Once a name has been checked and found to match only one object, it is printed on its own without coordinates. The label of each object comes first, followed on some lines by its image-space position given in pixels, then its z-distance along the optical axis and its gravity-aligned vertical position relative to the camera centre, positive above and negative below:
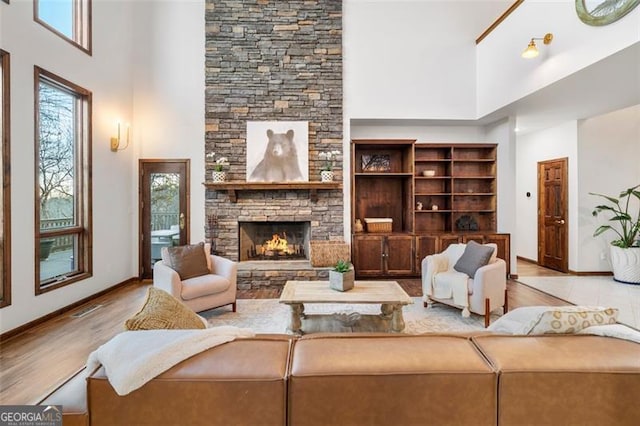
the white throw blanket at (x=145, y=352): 1.05 -0.48
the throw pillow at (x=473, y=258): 3.75 -0.56
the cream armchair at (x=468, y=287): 3.54 -0.86
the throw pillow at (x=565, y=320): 1.38 -0.47
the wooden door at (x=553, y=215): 6.06 -0.10
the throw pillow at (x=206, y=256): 3.76 -0.54
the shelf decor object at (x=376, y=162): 6.02 +0.87
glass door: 5.50 +0.04
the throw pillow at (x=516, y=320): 1.49 -0.56
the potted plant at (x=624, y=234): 5.20 -0.40
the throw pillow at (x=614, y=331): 1.29 -0.49
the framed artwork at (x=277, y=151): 5.41 +0.97
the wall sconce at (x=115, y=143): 4.89 +1.00
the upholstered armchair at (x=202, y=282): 3.47 -0.78
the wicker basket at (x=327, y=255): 5.33 -0.72
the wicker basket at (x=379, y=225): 5.62 -0.25
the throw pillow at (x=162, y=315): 1.41 -0.47
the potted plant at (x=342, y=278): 3.31 -0.68
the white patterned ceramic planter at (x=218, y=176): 5.28 +0.55
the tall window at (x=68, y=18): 3.63 +2.31
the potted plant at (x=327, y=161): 5.39 +0.82
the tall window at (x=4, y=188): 3.13 +0.22
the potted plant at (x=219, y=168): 5.29 +0.68
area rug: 3.36 -1.20
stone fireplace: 5.44 +1.95
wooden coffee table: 3.07 -0.82
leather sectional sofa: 1.06 -0.59
